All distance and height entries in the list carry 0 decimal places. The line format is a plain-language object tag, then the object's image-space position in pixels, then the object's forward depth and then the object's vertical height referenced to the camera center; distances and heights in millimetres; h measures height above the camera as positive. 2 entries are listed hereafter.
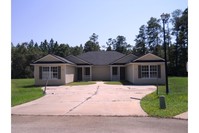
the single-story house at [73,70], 16901 -329
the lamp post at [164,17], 9674 +2922
